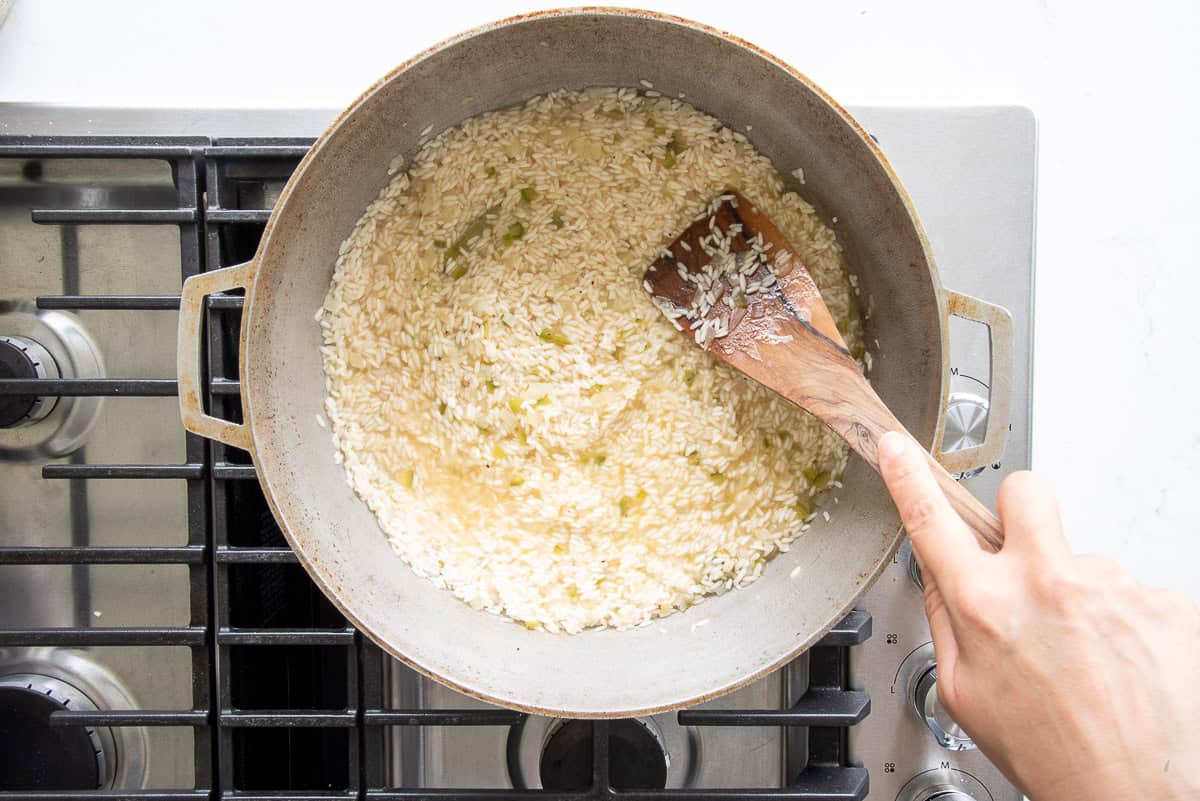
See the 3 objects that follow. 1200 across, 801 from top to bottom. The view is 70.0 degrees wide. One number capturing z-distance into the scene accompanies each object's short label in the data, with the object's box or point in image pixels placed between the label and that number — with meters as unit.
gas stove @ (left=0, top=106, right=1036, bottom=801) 1.01
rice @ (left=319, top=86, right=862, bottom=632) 1.05
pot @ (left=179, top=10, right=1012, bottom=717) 0.89
